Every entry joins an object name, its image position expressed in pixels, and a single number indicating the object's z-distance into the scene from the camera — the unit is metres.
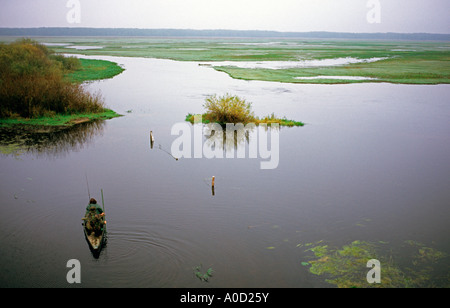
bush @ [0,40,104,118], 32.12
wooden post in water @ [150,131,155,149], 26.70
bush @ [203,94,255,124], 32.03
